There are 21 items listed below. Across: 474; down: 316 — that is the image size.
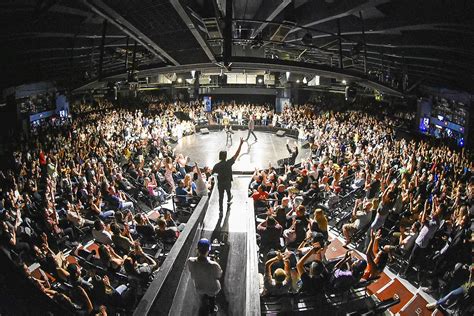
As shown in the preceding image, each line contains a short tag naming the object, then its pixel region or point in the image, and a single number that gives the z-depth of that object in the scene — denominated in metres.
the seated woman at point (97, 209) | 7.43
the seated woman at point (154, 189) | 9.52
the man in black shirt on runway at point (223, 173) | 5.96
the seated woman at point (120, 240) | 5.65
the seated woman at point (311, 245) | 5.18
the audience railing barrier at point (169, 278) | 3.87
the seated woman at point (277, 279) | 4.45
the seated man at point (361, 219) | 7.27
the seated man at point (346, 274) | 4.78
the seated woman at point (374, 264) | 5.20
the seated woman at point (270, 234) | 5.89
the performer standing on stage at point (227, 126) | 18.35
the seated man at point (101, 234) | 5.86
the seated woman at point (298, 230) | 6.25
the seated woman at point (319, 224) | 6.19
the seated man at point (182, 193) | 8.55
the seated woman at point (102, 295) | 4.38
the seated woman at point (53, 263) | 4.76
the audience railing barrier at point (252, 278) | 3.80
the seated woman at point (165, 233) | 6.21
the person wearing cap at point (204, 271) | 3.57
